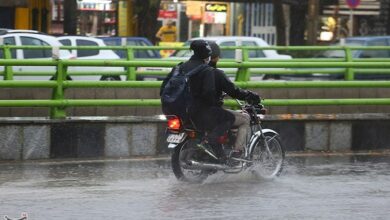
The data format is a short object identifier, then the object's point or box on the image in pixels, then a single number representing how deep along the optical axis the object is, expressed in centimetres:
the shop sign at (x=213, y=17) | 5012
